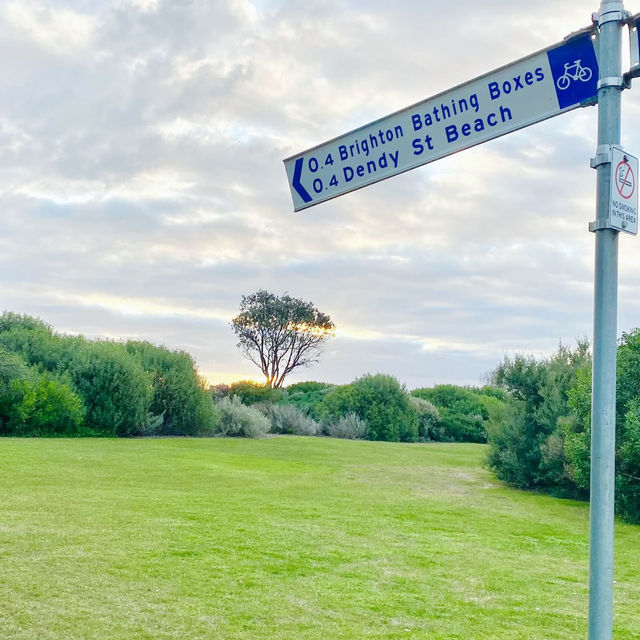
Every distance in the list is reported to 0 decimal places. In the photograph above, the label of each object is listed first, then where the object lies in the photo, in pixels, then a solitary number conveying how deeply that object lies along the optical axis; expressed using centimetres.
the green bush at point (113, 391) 2238
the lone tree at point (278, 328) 4747
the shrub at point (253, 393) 3059
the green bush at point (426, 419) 2994
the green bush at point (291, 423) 2755
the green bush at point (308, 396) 3128
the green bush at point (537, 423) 1377
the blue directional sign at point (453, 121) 354
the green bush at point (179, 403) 2445
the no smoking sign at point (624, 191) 328
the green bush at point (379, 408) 2819
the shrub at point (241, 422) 2505
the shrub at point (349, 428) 2762
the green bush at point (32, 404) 1995
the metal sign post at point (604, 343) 318
